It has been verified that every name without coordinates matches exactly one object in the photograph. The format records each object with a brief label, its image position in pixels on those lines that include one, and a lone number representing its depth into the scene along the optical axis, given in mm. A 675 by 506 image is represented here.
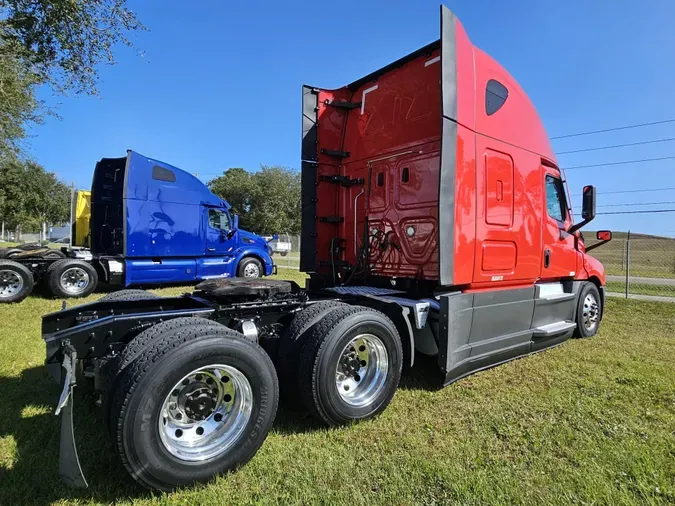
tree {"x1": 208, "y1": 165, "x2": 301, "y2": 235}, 44594
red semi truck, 2584
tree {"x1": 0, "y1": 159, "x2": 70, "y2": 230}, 33125
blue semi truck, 9070
